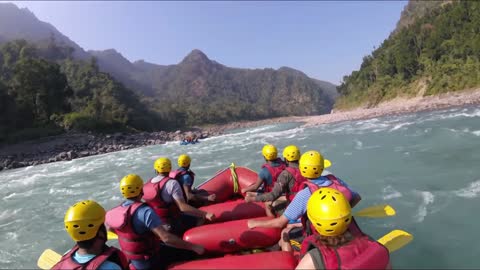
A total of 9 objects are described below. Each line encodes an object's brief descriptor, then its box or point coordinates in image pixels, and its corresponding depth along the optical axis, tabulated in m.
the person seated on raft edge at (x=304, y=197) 3.34
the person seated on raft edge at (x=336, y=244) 2.15
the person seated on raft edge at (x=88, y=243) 2.33
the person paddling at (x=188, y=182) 5.49
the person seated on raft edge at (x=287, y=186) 4.56
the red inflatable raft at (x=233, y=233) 3.12
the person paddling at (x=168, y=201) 4.38
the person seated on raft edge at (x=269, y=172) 5.25
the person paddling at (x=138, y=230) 3.15
